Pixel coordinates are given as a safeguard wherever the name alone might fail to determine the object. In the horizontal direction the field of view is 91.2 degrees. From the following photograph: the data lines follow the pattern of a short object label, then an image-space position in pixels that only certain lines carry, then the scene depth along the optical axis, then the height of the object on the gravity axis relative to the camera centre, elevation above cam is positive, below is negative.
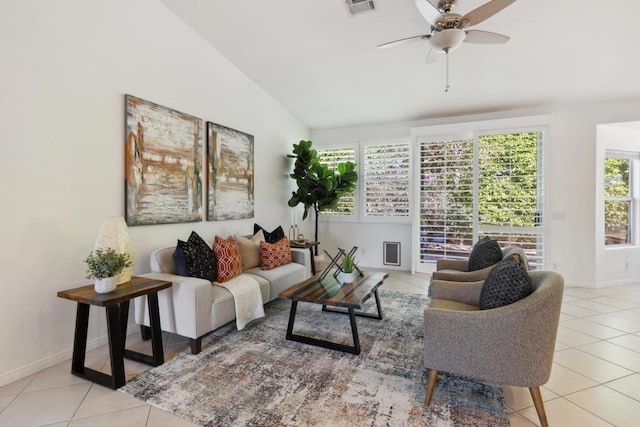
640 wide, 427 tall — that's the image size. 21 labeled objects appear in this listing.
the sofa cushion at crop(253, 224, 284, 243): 4.42 -0.31
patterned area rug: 1.87 -1.19
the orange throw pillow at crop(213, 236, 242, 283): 3.21 -0.48
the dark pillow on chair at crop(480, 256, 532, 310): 1.88 -0.44
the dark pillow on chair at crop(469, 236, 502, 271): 3.05 -0.40
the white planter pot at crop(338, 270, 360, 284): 3.25 -0.67
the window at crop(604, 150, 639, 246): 4.92 +0.31
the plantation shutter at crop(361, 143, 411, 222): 5.71 +0.64
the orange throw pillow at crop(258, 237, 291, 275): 3.94 -0.52
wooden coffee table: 2.64 -0.73
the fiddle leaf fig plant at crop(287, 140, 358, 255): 5.45 +0.58
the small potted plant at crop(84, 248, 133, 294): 2.21 -0.39
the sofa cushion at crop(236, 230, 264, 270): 3.83 -0.47
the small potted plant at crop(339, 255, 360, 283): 3.26 -0.58
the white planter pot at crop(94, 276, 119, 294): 2.24 -0.52
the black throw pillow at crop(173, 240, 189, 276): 2.93 -0.45
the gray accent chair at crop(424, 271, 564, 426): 1.71 -0.73
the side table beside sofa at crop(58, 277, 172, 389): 2.16 -0.82
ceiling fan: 2.31 +1.49
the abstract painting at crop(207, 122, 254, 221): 3.95 +0.55
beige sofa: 2.58 -0.79
